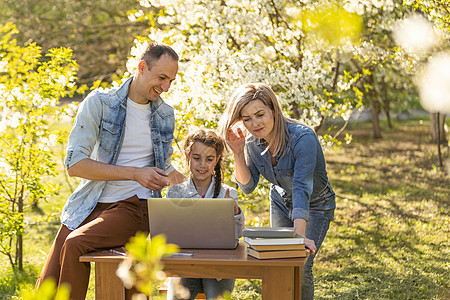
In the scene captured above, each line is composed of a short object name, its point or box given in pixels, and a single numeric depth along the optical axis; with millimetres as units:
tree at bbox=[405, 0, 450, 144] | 5302
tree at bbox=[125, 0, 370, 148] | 5234
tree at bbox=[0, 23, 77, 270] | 5184
